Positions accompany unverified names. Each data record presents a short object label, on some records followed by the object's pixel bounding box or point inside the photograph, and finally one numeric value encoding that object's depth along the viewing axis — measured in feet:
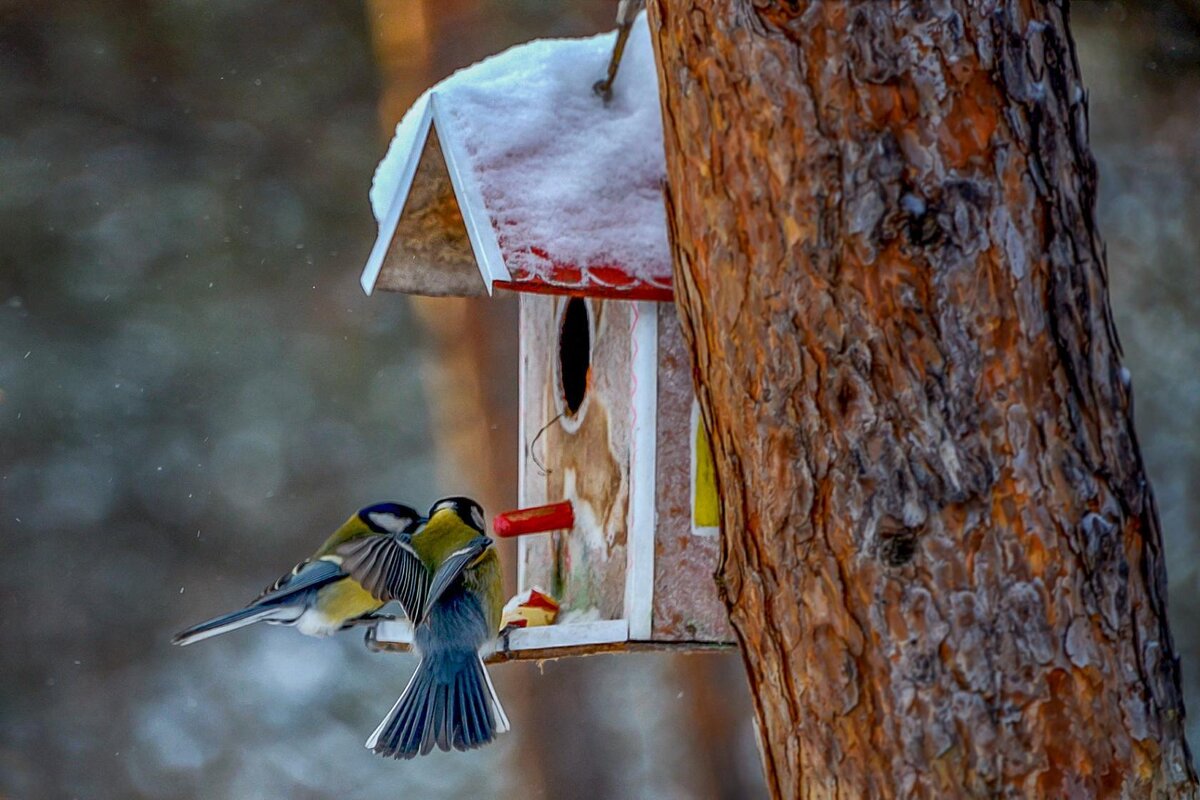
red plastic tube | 18.98
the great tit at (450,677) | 17.98
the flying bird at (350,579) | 19.35
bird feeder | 16.11
